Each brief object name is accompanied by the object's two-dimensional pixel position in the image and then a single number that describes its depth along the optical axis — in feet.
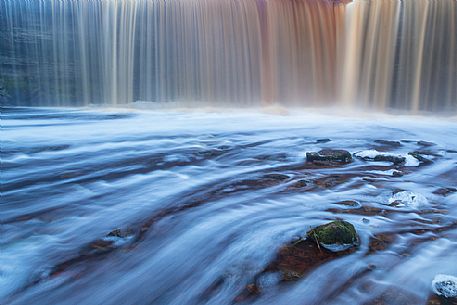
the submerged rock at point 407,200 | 12.78
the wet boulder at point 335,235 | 9.58
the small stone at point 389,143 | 23.34
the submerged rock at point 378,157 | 18.30
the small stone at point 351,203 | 12.60
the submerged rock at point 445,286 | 7.81
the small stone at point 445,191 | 14.42
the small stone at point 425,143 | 24.02
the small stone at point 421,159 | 18.72
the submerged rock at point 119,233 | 10.29
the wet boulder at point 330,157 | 17.95
